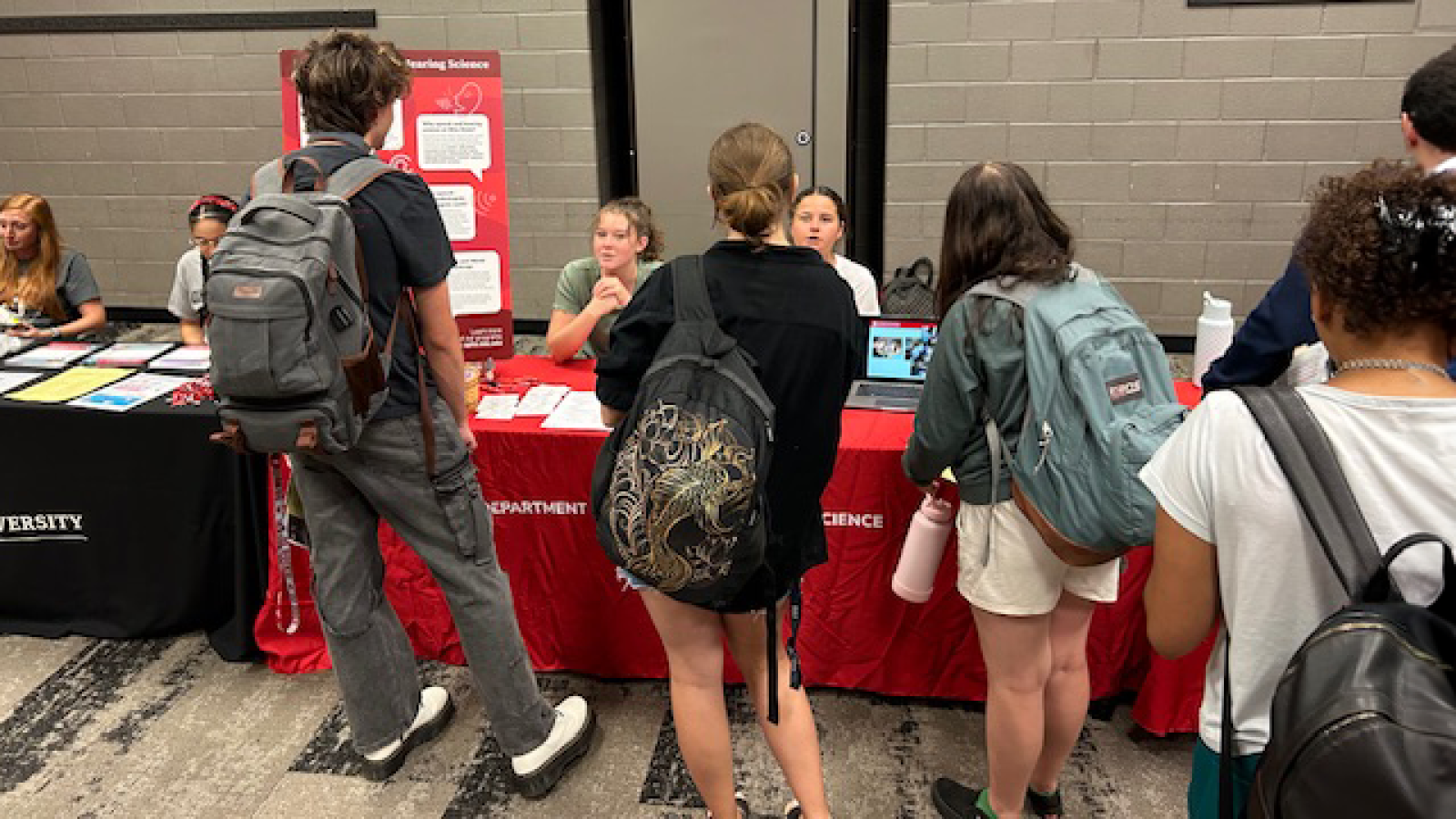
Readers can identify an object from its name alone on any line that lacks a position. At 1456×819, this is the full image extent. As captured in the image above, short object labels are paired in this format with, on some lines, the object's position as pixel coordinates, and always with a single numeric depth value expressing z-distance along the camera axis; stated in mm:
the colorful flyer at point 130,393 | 2539
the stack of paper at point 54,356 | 2885
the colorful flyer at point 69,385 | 2598
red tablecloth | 2246
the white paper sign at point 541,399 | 2498
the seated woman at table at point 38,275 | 3381
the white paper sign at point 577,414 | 2381
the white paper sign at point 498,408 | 2473
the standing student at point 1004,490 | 1628
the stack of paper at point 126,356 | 2893
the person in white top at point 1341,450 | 984
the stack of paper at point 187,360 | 2855
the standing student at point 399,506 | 1820
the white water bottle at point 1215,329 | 2385
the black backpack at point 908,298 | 3094
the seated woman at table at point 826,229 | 3020
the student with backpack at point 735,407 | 1478
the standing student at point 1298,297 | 1560
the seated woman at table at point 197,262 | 3336
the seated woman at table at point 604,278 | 2777
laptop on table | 2434
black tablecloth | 2531
